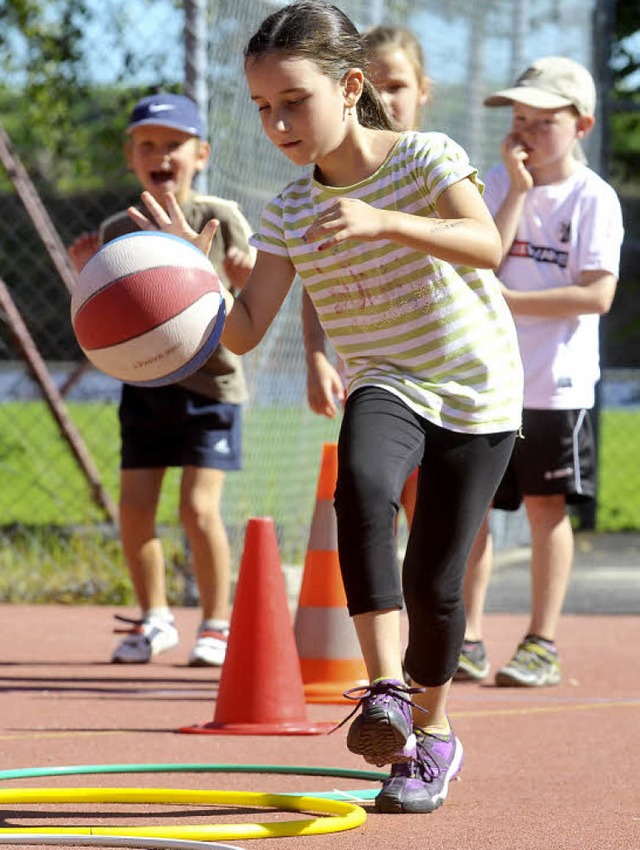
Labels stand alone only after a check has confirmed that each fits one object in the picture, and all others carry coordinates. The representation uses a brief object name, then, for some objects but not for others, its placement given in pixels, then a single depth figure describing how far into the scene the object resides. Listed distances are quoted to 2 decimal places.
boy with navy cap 13.73
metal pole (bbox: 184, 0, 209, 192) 17.61
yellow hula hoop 7.73
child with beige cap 12.64
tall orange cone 12.35
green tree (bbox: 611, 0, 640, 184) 26.95
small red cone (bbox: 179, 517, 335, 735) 10.62
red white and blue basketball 8.72
